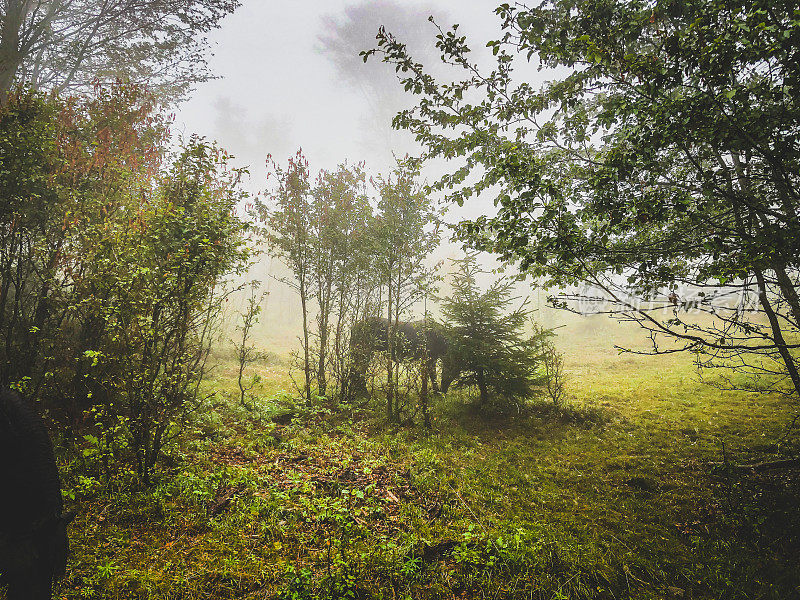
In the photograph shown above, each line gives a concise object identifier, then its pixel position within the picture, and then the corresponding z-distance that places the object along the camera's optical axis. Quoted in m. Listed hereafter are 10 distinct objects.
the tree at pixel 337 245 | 11.22
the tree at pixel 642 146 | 3.27
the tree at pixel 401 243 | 10.12
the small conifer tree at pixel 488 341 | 9.12
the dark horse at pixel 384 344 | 11.34
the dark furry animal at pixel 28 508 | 2.03
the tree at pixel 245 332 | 9.72
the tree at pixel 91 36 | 9.72
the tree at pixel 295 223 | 10.89
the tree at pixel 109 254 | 5.04
